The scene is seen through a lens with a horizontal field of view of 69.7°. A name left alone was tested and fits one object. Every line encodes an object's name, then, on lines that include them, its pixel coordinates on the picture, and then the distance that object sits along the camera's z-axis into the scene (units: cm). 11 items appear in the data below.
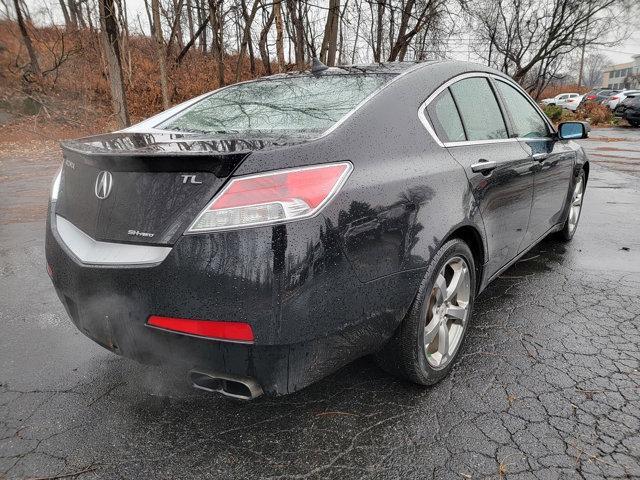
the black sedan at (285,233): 160
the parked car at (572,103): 3353
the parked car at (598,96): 3228
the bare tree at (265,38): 1466
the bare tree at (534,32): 2945
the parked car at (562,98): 3858
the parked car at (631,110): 2314
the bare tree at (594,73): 8039
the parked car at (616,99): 2812
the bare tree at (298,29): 1474
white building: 9866
